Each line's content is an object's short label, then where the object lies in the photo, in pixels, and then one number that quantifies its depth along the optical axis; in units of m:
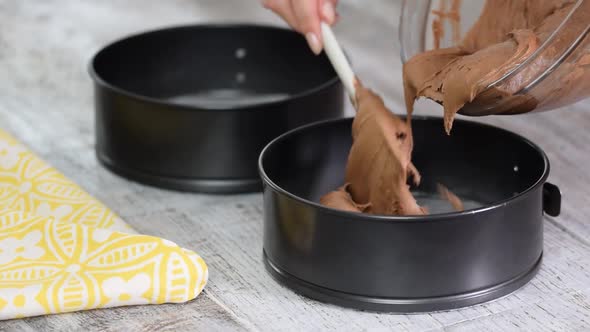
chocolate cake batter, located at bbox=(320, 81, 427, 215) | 1.03
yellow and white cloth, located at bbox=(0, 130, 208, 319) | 0.99
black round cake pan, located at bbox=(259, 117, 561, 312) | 0.96
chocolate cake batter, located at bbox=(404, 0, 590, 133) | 0.97
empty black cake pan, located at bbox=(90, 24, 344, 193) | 1.14
